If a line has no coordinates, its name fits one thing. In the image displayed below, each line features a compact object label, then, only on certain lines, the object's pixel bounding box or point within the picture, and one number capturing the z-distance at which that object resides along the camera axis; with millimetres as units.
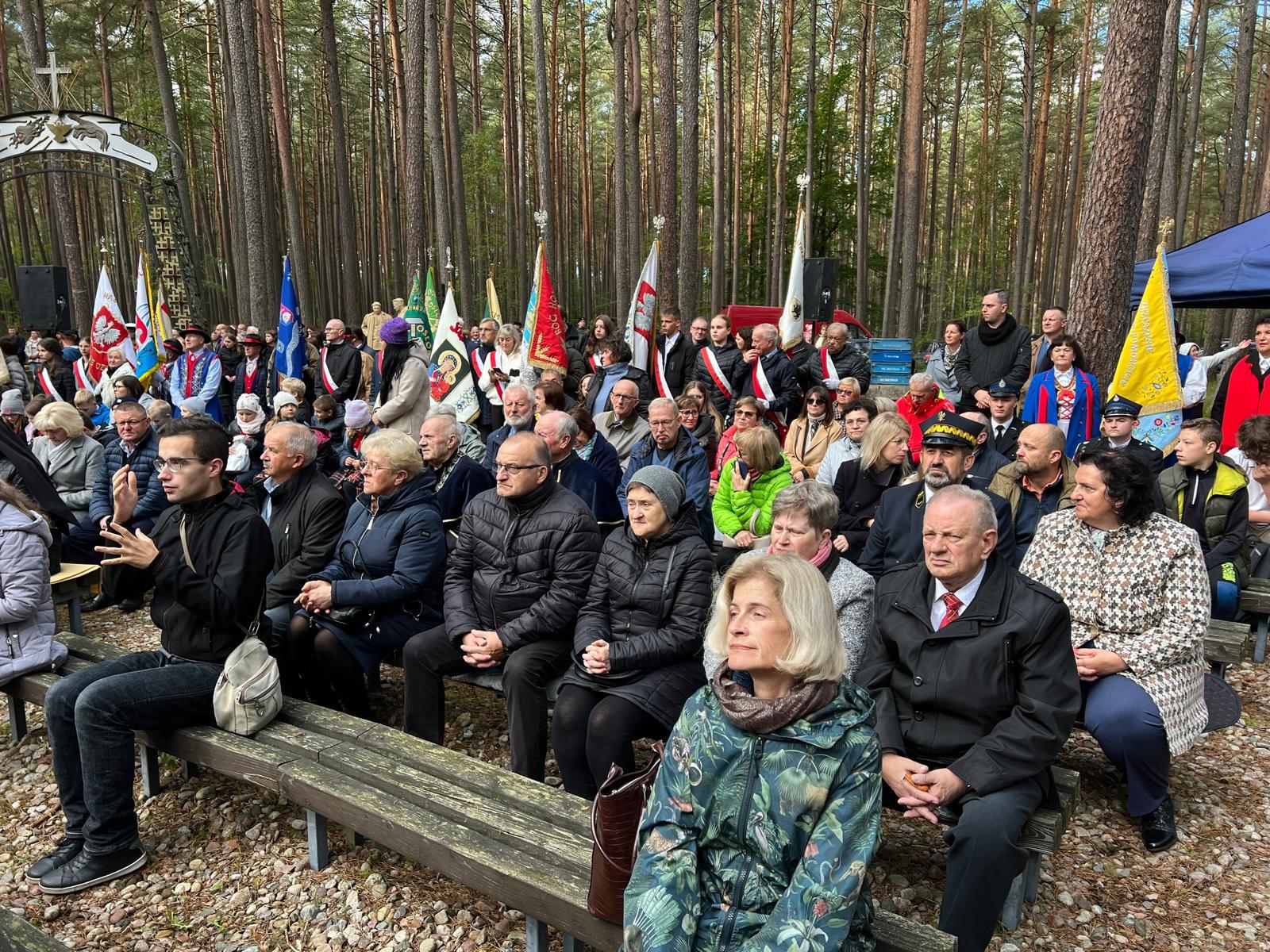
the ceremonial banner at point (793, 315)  8648
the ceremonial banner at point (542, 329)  8914
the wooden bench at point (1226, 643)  4035
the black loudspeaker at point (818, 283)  11109
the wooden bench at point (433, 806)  2455
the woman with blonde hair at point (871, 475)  5289
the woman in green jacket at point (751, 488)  5176
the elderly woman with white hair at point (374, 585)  4027
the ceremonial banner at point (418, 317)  12828
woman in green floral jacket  1966
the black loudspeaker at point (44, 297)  14047
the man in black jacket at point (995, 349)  7387
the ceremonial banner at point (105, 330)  12227
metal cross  11531
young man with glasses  3119
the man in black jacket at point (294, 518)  4340
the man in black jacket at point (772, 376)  7828
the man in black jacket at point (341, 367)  9508
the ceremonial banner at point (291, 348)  10789
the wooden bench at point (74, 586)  5379
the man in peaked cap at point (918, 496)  4379
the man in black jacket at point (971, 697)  2496
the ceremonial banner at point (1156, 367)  5934
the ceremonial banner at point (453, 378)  8523
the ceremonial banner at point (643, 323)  8992
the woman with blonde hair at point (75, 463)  6605
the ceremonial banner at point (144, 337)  11625
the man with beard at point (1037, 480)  4316
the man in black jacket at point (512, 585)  3758
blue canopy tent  7316
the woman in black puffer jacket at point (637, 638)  3273
